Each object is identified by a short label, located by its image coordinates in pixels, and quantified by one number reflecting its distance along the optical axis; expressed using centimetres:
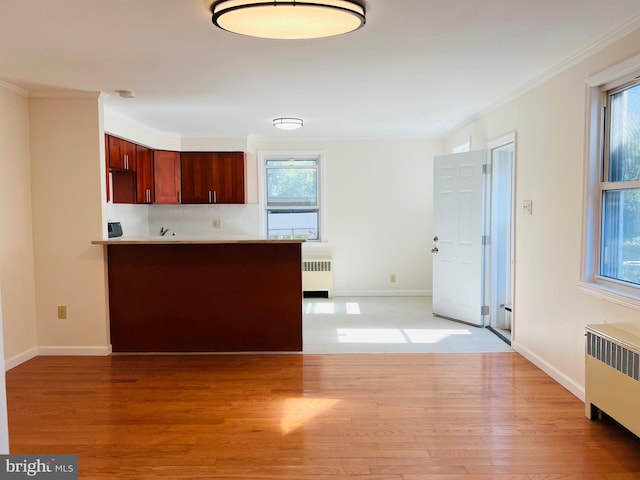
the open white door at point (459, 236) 529
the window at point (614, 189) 293
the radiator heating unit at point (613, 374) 257
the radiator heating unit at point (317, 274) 703
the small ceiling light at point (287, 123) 557
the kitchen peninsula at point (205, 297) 448
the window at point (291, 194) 734
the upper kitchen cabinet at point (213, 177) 681
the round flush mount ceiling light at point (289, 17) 237
